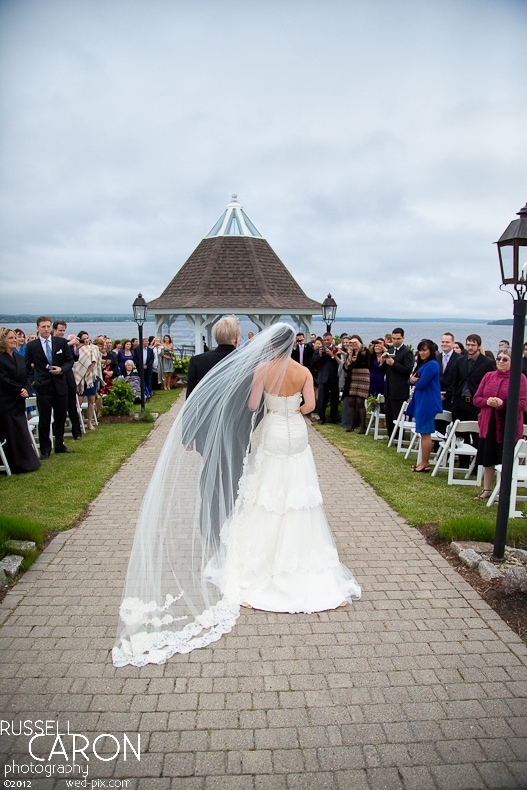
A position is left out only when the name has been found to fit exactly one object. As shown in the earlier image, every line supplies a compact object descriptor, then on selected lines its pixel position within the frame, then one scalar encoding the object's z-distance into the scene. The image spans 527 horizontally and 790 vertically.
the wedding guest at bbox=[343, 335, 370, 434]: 12.61
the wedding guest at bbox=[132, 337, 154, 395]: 18.52
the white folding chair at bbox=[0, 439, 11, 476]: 8.26
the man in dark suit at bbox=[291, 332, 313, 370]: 15.49
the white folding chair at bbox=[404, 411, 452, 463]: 9.38
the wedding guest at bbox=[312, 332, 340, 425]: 13.96
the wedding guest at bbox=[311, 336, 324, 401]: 14.97
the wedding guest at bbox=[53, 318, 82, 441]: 10.29
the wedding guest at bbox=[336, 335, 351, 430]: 13.57
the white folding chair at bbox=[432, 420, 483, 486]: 8.20
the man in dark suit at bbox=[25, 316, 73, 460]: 9.78
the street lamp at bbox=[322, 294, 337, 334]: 16.06
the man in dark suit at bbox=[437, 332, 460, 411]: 10.57
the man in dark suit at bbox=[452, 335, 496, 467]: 9.17
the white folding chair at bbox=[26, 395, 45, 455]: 9.82
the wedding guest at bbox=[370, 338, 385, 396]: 12.87
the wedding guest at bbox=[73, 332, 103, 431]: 12.23
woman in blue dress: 8.83
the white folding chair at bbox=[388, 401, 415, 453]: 10.60
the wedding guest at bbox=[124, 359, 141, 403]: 16.11
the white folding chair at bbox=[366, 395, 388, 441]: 11.98
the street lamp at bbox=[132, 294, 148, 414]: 15.68
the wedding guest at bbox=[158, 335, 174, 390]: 21.59
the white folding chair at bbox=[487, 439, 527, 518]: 6.57
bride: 4.52
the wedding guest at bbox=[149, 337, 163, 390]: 21.08
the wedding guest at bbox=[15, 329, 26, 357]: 13.35
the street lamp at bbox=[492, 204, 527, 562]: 4.68
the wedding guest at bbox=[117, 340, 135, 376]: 17.19
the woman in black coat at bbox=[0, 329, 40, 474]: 8.26
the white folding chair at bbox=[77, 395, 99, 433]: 13.11
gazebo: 22.39
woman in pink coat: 7.19
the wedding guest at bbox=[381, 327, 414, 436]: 10.87
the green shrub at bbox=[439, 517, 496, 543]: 5.93
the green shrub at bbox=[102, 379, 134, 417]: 14.24
